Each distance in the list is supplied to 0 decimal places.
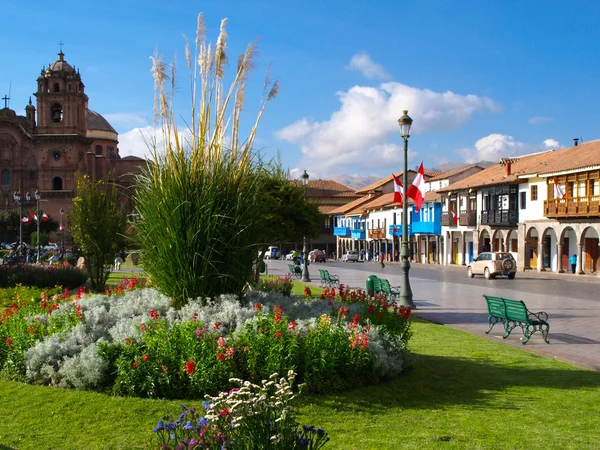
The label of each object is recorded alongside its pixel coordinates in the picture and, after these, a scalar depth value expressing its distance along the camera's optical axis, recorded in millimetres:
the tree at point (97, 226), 22203
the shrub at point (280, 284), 17909
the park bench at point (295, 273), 35697
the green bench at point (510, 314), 12234
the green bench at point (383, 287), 19012
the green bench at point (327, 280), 25595
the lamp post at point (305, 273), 32625
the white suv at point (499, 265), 35375
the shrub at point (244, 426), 4168
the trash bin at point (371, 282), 20628
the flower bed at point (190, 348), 7055
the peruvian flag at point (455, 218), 57325
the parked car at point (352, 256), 73000
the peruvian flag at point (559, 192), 40375
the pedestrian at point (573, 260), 39731
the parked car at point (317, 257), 70375
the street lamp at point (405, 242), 18250
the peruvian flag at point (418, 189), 21767
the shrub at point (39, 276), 21969
